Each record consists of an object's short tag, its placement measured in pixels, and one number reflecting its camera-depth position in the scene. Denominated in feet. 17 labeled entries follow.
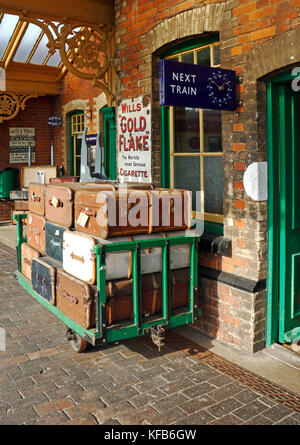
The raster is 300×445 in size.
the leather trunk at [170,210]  13.35
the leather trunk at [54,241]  14.69
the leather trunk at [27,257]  16.37
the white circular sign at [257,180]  13.85
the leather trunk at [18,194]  40.60
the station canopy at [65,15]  19.38
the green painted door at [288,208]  14.14
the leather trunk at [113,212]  12.42
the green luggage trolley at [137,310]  12.29
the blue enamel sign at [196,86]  12.48
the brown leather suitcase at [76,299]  12.46
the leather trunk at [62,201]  14.07
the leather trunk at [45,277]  14.37
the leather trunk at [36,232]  16.20
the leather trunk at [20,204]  41.09
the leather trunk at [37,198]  16.06
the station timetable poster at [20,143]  41.96
